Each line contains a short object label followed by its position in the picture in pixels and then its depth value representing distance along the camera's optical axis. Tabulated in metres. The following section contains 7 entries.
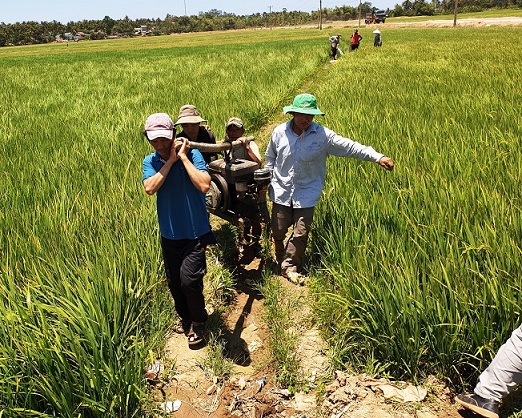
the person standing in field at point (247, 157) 2.96
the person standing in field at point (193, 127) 2.97
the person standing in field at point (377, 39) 18.93
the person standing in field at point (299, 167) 2.85
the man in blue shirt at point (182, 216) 2.17
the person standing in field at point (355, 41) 18.03
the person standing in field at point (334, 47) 16.33
